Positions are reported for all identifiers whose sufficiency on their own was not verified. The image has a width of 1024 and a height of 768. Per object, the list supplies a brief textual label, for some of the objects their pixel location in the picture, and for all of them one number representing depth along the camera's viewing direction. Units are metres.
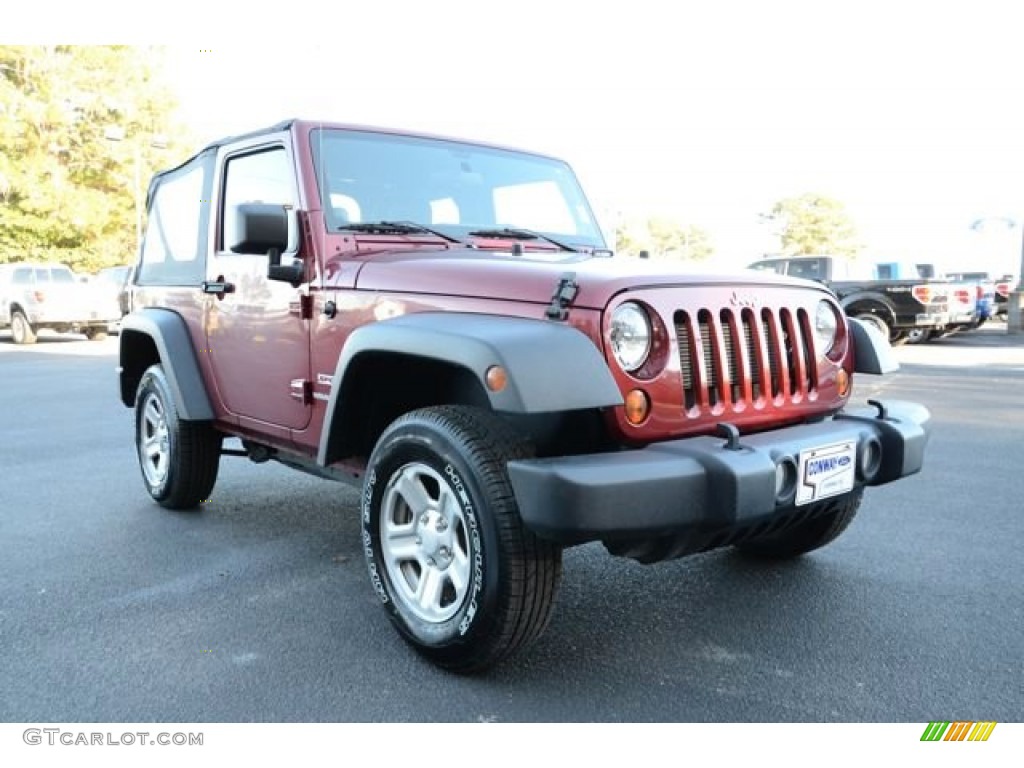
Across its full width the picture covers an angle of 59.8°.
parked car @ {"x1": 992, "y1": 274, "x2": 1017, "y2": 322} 24.12
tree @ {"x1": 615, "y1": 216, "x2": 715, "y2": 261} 83.69
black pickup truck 15.42
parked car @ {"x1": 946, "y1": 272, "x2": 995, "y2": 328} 17.29
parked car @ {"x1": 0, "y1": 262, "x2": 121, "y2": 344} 18.56
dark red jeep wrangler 2.54
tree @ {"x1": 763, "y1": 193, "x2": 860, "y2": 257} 66.38
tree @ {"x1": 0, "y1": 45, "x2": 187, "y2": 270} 26.78
